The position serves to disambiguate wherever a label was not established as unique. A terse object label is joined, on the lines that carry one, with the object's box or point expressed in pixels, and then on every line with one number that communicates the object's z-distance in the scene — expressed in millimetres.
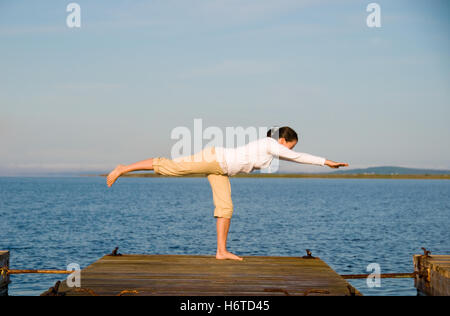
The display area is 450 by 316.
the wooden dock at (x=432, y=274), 9320
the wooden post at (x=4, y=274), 10469
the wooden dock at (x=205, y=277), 6327
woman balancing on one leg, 7770
